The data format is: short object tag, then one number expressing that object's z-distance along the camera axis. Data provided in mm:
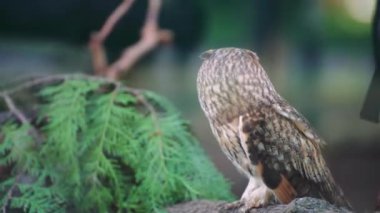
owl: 4141
